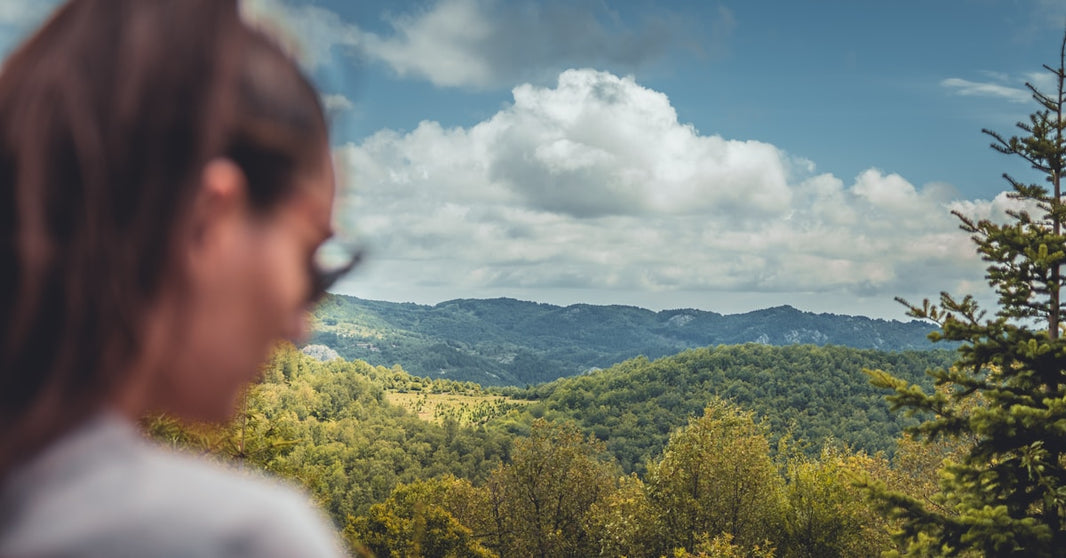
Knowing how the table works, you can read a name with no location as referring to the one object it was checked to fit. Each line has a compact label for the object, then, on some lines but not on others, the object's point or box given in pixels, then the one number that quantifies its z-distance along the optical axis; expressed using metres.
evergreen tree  10.37
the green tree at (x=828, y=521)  29.38
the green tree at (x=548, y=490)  37.75
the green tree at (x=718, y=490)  29.83
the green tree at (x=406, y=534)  27.73
